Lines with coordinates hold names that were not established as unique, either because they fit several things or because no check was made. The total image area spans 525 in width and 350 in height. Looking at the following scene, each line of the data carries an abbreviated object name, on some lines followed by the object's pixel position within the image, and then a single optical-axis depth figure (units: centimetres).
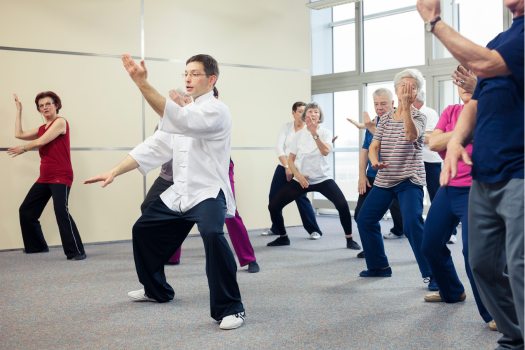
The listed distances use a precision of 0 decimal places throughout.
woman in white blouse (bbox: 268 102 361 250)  558
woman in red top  524
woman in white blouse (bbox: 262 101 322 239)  613
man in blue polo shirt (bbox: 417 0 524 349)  183
